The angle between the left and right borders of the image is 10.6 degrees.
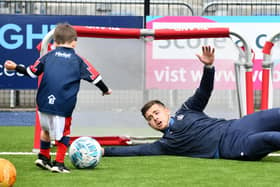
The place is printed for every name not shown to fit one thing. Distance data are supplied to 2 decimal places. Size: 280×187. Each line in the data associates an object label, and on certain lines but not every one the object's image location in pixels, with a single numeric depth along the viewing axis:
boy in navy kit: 12.26
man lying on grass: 13.62
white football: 12.63
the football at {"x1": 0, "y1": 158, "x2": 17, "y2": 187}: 9.98
